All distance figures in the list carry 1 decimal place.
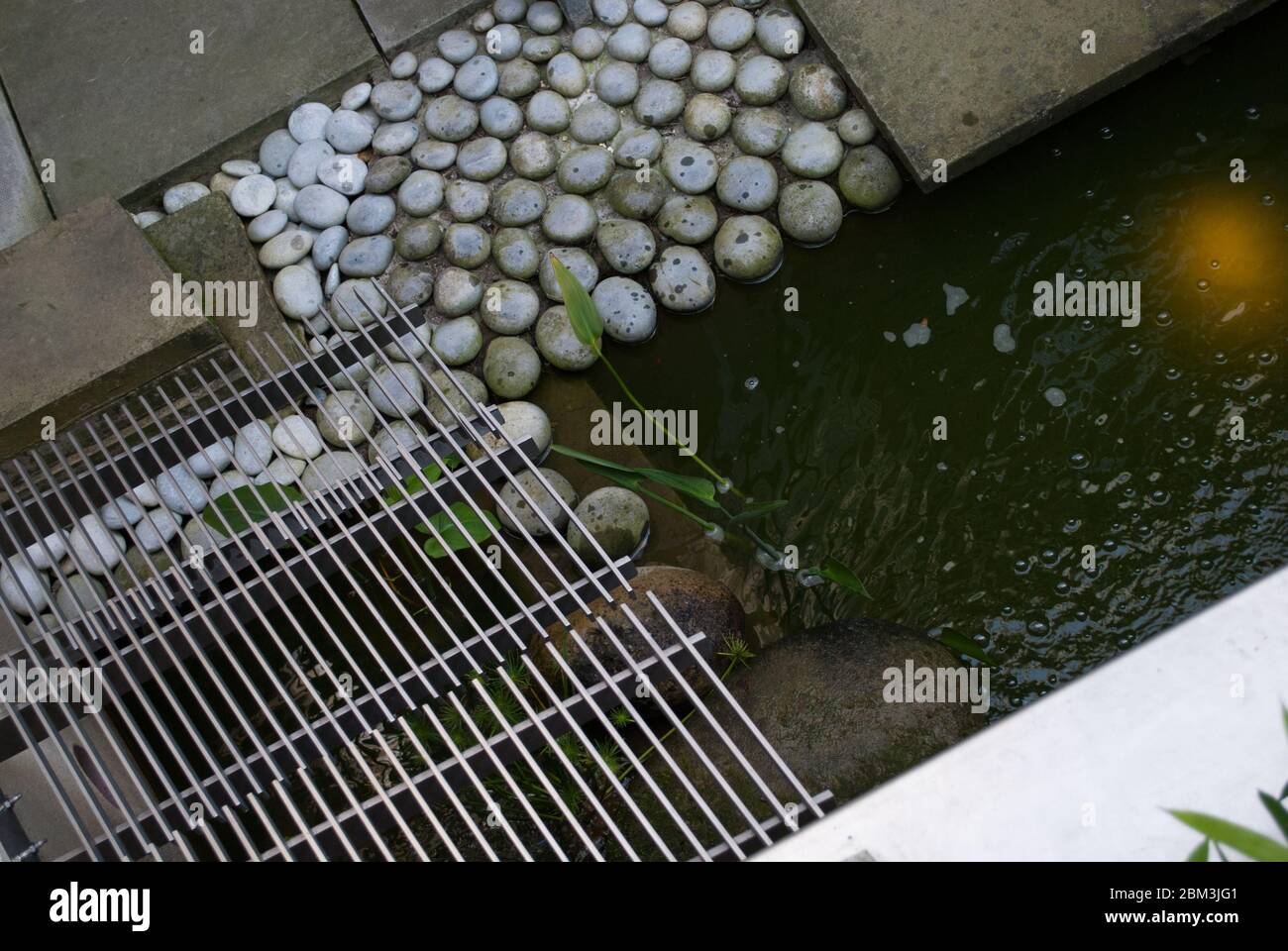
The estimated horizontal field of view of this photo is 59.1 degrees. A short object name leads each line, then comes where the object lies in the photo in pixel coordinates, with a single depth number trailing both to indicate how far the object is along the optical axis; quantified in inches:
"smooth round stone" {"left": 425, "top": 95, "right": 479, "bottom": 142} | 134.6
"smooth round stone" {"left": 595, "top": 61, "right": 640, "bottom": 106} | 133.6
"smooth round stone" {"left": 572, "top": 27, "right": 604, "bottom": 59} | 136.3
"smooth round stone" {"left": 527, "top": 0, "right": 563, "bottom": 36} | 138.3
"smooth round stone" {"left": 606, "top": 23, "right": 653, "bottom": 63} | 135.1
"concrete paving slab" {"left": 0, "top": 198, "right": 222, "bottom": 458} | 112.9
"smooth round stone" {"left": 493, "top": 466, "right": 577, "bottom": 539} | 113.3
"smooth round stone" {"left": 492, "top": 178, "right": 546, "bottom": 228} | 129.3
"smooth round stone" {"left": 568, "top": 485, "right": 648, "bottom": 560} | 111.1
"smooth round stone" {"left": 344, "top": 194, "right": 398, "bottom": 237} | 131.2
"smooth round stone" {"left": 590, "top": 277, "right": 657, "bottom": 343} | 123.2
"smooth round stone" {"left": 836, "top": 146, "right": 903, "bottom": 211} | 126.0
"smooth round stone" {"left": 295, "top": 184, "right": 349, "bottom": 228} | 131.8
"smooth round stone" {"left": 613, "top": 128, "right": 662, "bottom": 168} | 130.3
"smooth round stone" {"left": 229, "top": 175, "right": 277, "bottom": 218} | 133.6
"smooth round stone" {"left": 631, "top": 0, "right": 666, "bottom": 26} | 136.6
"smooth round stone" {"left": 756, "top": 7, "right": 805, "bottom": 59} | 132.0
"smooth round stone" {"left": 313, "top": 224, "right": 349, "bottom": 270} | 129.8
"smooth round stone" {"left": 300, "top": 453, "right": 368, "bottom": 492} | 115.4
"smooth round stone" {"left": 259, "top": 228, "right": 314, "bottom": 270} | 129.3
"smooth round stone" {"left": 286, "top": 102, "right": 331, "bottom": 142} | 136.9
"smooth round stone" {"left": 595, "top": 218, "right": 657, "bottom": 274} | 125.5
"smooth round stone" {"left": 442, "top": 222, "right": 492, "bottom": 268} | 128.0
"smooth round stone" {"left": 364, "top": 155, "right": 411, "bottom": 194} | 133.1
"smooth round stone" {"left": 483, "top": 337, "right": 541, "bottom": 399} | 122.3
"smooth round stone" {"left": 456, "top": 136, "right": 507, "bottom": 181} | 132.4
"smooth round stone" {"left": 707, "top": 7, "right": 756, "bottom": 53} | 133.8
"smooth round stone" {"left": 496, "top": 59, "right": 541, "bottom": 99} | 135.5
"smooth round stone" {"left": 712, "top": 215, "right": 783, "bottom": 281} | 124.6
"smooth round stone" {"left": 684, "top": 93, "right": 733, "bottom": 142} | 130.3
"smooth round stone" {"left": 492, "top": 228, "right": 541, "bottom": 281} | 127.1
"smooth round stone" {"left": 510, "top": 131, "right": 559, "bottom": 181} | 131.7
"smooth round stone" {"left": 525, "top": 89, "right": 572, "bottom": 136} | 133.5
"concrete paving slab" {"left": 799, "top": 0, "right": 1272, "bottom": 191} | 120.2
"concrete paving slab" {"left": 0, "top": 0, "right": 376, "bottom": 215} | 137.2
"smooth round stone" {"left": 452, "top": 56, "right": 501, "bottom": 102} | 135.9
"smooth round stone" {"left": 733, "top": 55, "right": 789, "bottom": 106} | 131.3
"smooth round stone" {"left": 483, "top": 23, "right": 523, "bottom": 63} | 138.3
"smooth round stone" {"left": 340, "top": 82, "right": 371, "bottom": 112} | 138.1
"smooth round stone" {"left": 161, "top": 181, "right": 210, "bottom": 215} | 135.0
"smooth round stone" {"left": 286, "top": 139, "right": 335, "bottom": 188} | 134.4
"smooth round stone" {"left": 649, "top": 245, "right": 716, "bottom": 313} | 124.2
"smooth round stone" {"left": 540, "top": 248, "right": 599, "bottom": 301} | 124.6
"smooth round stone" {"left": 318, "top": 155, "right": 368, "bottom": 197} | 133.3
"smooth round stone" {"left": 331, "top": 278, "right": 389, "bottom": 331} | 120.8
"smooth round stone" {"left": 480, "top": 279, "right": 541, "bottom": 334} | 125.2
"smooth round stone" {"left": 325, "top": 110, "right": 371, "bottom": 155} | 135.8
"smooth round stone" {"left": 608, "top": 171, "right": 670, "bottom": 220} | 127.7
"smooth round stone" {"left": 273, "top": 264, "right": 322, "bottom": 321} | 125.7
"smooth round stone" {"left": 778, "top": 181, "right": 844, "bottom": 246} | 125.2
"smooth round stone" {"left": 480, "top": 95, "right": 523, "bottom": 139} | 134.2
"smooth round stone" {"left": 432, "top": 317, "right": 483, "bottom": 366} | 123.8
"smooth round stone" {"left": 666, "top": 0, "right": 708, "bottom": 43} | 135.3
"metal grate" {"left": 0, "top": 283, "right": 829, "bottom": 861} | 83.0
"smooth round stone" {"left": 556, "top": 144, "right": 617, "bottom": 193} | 130.0
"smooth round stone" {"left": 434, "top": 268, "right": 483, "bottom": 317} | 126.3
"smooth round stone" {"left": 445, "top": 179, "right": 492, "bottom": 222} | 130.6
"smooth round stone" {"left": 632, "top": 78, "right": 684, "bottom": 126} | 132.4
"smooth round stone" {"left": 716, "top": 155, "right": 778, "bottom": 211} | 126.9
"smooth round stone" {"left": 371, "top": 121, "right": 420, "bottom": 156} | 135.6
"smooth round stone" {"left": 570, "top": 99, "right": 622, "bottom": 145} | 132.4
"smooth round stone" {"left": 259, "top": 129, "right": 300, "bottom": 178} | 136.7
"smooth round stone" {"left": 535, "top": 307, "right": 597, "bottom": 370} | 123.0
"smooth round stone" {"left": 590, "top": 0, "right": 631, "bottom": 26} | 137.2
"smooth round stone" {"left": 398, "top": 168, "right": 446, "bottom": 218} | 131.3
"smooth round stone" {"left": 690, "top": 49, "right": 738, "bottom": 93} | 132.7
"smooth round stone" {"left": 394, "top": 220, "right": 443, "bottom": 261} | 129.0
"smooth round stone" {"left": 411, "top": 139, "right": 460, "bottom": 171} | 133.6
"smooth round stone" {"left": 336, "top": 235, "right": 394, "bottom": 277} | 128.6
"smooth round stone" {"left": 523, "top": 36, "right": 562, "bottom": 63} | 136.9
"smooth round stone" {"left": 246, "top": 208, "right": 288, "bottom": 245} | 131.8
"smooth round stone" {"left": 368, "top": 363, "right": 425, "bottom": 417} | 117.7
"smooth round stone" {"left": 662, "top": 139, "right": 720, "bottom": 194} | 128.3
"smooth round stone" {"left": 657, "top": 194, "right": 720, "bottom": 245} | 126.4
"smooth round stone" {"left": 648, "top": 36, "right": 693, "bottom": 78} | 133.7
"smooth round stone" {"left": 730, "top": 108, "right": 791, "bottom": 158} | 129.0
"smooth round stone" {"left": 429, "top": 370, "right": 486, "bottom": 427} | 120.4
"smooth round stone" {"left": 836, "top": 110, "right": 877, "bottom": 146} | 127.8
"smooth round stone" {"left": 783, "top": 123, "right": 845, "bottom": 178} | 127.2
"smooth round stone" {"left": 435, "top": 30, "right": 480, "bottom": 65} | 138.4
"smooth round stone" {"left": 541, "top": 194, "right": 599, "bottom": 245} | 127.5
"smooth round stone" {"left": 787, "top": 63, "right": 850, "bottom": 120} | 129.3
